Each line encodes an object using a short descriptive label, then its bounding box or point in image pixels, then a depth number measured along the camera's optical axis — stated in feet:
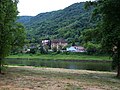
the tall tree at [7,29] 46.08
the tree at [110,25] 45.57
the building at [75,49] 253.22
